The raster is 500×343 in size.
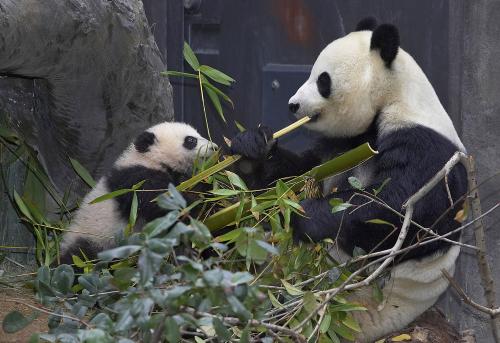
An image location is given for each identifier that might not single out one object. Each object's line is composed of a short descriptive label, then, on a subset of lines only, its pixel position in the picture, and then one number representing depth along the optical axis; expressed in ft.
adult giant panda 26.09
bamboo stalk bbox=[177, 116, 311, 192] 28.22
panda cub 29.91
